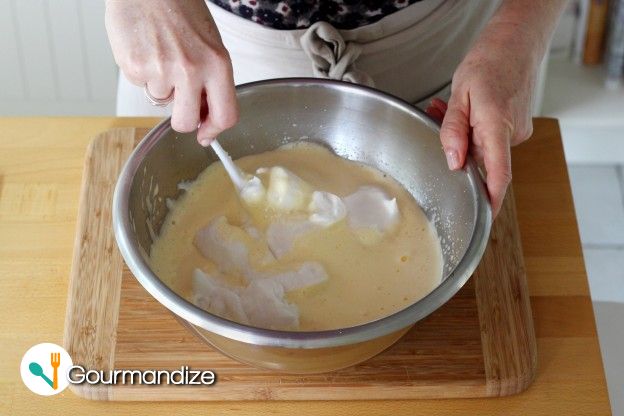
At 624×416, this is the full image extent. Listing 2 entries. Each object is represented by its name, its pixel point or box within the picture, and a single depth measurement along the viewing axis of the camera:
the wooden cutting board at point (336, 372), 1.03
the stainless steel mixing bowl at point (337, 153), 0.89
